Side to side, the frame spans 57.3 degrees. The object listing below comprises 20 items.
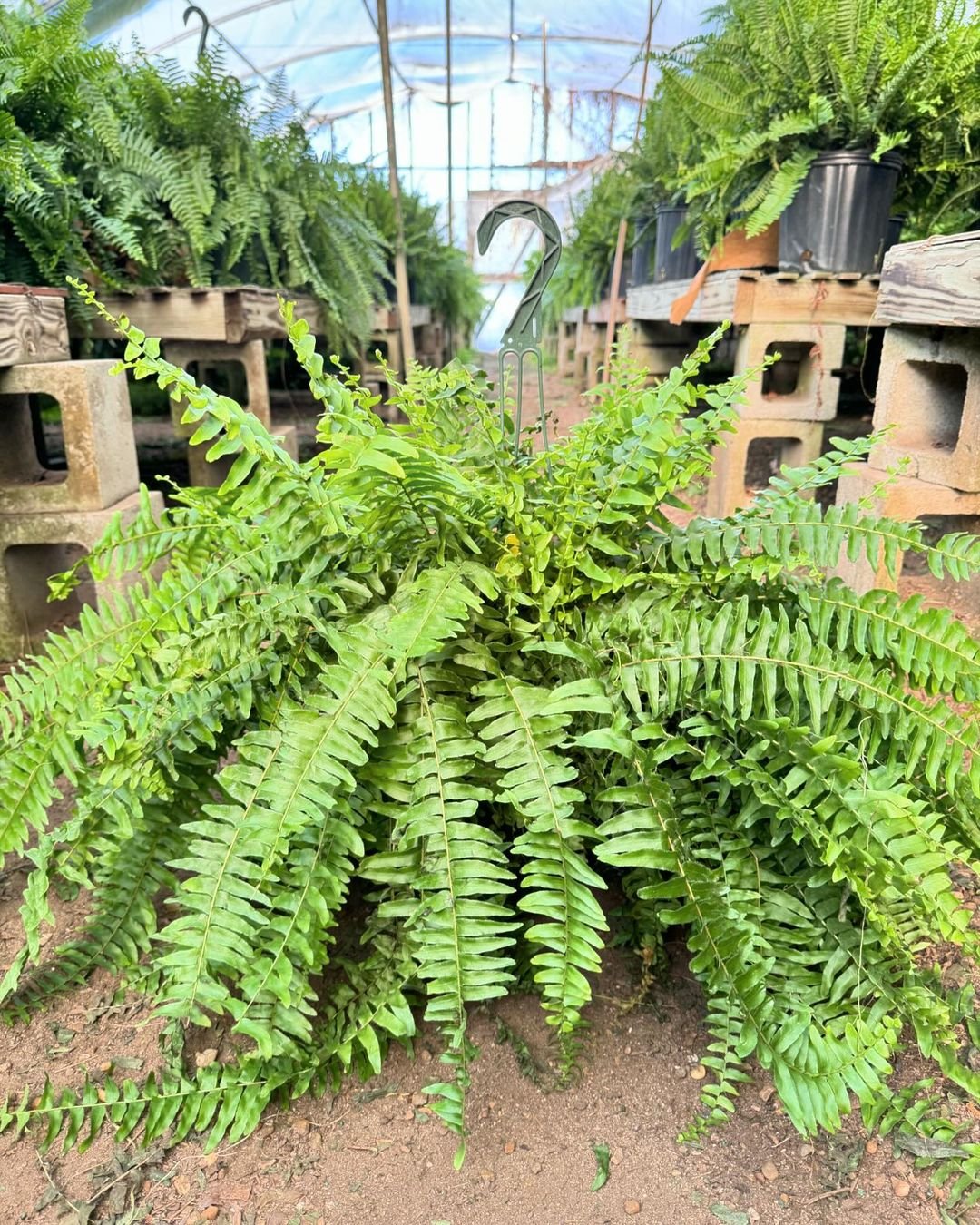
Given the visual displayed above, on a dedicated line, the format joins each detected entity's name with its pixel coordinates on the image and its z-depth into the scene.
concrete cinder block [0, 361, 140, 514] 2.42
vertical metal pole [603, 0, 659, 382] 5.49
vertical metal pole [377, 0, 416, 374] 4.55
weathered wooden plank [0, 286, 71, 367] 2.34
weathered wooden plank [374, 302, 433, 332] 5.85
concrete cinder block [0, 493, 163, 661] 2.49
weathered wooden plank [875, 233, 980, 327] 2.23
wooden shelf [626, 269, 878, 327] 3.37
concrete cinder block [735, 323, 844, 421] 3.40
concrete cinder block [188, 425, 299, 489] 3.57
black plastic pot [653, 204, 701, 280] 4.76
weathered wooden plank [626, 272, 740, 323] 3.53
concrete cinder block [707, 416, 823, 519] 3.55
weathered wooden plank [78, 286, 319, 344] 3.39
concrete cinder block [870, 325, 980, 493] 2.50
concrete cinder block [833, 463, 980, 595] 2.51
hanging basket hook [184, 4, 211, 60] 3.99
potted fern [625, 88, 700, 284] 4.61
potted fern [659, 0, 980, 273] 3.13
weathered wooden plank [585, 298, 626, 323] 6.87
